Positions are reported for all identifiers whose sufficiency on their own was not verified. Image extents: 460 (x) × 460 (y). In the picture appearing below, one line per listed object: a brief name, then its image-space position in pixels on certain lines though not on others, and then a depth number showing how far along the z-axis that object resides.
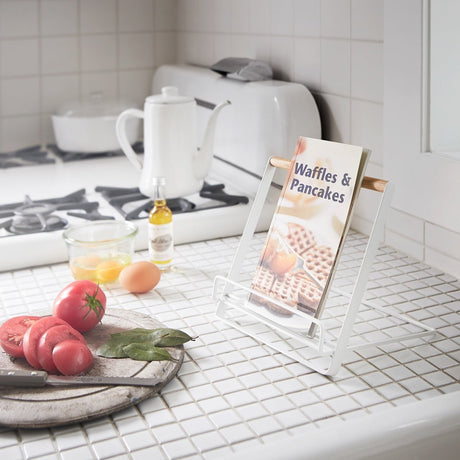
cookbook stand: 0.94
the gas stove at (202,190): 1.46
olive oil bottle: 1.33
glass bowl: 1.28
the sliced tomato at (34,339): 0.92
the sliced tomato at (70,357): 0.90
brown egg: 1.23
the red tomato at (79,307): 1.03
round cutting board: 0.83
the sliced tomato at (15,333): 0.96
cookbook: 0.98
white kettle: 1.56
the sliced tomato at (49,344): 0.91
